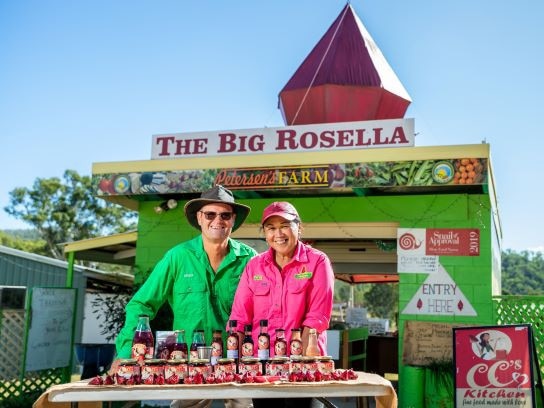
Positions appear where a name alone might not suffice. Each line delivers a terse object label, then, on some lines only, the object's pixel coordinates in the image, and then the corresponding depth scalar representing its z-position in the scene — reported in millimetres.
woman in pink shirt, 3717
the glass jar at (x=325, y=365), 3355
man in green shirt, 4035
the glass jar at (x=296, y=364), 3311
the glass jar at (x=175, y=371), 3248
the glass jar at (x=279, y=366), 3350
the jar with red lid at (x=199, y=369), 3270
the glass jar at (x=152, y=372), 3242
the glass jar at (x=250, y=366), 3324
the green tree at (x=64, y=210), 40938
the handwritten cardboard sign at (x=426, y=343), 8266
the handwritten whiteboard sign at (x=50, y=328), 9547
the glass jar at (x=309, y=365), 3312
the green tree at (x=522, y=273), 83188
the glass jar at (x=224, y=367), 3299
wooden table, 3115
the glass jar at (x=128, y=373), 3232
